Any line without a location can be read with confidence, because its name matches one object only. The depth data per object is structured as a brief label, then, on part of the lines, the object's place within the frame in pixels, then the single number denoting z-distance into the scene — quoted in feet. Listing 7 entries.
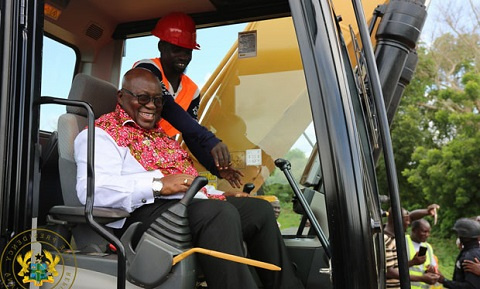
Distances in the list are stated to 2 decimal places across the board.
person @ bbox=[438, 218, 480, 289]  15.67
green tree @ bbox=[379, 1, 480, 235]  46.50
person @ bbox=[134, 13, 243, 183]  9.44
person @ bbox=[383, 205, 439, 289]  12.51
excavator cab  5.32
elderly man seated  6.72
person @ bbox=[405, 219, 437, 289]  14.11
